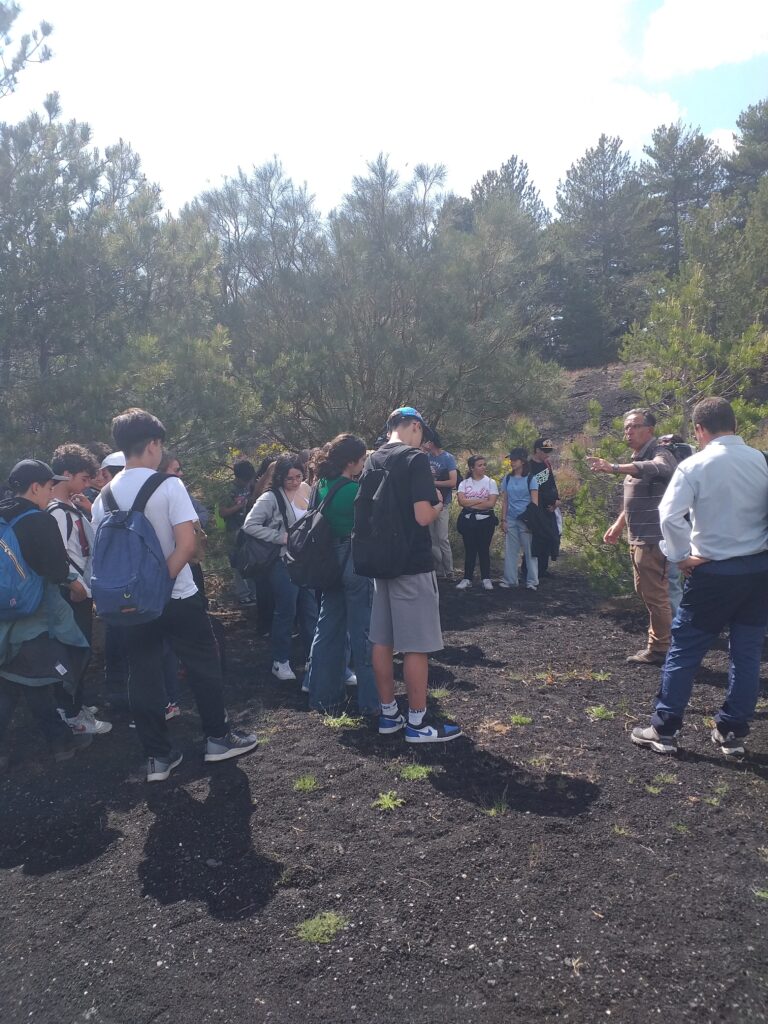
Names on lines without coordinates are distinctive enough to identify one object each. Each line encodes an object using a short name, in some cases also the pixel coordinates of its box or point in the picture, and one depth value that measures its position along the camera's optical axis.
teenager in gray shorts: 4.29
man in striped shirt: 5.62
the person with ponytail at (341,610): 4.90
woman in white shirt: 9.48
